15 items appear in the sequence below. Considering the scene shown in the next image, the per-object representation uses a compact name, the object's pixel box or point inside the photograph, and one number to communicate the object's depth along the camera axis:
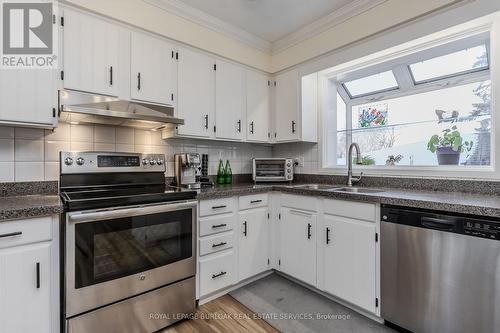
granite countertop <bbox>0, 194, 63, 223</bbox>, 1.19
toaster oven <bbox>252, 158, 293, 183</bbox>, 2.71
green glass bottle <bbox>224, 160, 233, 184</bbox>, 2.74
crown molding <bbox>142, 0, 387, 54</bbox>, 2.08
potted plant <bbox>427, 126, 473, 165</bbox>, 1.94
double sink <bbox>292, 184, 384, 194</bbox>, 2.12
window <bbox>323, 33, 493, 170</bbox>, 1.89
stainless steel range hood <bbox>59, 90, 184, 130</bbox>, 1.56
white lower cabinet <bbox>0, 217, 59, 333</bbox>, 1.20
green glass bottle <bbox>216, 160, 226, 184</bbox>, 2.71
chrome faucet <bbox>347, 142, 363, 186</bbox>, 2.31
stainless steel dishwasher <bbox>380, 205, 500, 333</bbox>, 1.27
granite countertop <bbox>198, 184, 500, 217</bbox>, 1.30
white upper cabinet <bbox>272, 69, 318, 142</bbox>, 2.66
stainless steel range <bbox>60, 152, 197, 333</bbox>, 1.38
